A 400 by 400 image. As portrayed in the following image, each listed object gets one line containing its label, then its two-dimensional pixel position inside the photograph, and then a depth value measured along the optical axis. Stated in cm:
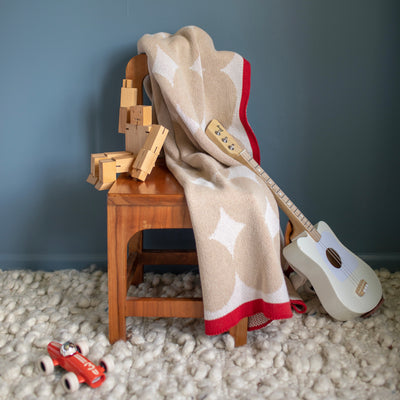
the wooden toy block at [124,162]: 121
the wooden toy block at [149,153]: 118
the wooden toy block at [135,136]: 125
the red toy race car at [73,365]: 101
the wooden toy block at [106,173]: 115
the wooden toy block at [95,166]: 120
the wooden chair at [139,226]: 111
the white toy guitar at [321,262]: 128
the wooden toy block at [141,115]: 123
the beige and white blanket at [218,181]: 111
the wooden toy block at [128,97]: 130
